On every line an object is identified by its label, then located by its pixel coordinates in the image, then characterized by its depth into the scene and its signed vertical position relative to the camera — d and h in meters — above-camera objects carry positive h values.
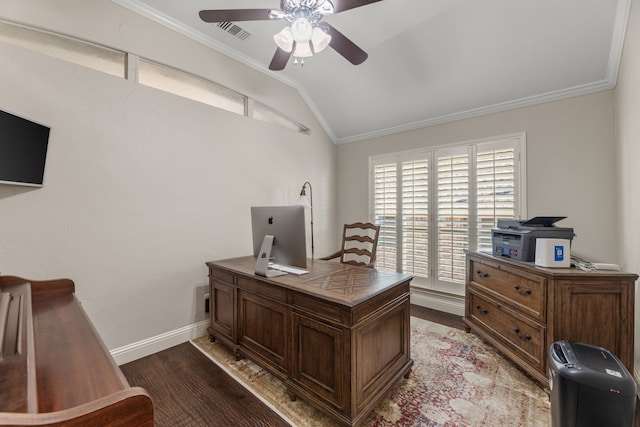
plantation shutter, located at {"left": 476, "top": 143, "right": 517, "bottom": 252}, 3.01 +0.32
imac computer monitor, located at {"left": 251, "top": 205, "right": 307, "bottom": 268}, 2.00 -0.14
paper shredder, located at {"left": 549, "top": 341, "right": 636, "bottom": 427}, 1.33 -0.91
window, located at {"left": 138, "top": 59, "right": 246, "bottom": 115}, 2.54 +1.34
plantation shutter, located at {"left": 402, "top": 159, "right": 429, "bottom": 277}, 3.62 -0.04
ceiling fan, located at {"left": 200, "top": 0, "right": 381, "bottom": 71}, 1.69 +1.28
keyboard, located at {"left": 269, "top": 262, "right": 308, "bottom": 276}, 2.23 -0.48
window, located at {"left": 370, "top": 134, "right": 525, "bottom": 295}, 3.06 +0.16
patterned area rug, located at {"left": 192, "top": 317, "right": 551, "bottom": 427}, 1.72 -1.30
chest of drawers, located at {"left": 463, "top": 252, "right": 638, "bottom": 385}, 1.78 -0.69
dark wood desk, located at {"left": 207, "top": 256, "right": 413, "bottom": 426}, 1.58 -0.81
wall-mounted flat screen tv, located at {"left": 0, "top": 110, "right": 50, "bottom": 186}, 1.64 +0.41
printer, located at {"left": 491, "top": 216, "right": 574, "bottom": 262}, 2.09 -0.16
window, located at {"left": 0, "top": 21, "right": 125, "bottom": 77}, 1.95 +1.31
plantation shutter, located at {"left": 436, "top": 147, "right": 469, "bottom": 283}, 3.30 +0.03
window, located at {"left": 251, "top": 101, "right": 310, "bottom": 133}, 3.43 +1.31
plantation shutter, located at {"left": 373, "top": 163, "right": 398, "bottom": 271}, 3.93 +0.04
